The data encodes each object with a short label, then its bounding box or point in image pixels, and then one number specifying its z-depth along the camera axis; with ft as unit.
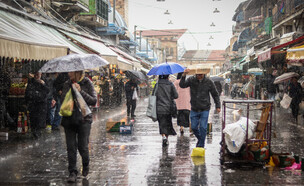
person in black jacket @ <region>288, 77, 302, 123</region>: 44.70
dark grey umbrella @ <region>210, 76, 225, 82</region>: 77.56
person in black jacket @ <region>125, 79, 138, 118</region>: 52.60
